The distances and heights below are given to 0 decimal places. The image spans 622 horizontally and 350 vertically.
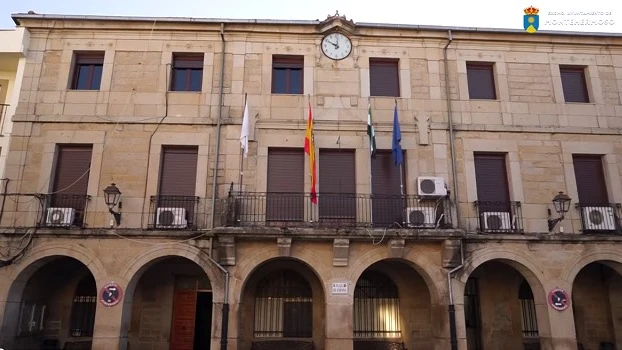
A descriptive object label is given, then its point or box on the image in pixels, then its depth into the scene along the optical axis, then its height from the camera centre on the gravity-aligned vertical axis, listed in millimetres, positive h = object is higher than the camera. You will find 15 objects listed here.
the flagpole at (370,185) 12645 +3539
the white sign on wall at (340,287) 11734 +836
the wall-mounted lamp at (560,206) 12414 +2980
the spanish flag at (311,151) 12172 +4201
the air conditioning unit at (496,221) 12568 +2575
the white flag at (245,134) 12320 +4641
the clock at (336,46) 13945 +7709
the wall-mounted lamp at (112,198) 11867 +3007
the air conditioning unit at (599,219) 12680 +2667
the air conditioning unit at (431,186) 12500 +3424
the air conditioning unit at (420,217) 12211 +2603
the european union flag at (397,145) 12539 +4456
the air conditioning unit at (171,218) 12102 +2527
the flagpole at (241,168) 12633 +3919
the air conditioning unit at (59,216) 12047 +2552
